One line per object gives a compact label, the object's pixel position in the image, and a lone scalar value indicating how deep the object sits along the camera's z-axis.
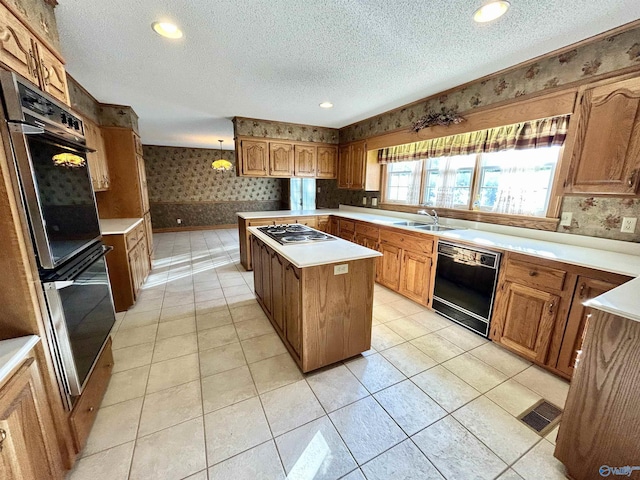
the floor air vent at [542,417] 1.52
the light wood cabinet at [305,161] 4.62
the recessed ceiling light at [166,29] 1.69
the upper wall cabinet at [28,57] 1.08
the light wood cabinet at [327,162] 4.84
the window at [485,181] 2.44
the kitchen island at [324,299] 1.81
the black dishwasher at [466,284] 2.29
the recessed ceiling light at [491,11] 1.48
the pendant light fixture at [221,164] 6.21
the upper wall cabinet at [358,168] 4.27
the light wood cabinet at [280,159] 4.36
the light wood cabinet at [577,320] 1.66
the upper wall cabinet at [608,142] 1.62
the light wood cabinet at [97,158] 2.89
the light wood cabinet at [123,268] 2.73
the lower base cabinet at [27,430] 0.86
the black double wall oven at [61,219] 1.02
